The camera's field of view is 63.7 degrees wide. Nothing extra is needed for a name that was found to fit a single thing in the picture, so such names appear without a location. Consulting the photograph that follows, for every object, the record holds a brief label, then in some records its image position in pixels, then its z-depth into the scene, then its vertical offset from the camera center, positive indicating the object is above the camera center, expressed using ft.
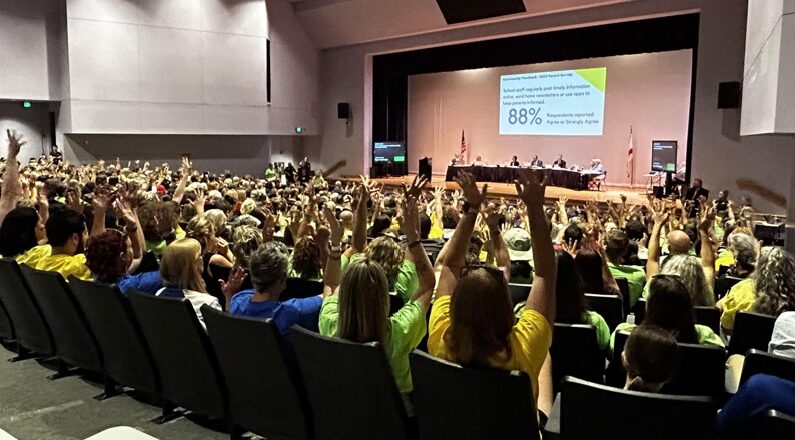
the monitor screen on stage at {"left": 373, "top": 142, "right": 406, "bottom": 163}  65.26 +0.76
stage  45.21 -2.39
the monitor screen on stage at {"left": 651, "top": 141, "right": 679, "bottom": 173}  47.88 +0.57
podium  55.48 -0.52
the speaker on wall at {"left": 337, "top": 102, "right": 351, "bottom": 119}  66.28 +5.04
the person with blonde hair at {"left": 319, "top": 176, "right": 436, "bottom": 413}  7.48 -1.98
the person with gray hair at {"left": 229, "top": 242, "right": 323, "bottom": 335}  9.33 -2.13
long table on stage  50.78 -1.20
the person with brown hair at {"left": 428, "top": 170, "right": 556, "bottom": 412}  6.57 -1.71
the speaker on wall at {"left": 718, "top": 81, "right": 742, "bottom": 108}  39.52 +4.28
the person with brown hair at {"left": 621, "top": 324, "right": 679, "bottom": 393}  6.86 -2.09
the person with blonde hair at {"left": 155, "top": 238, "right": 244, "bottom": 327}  10.51 -1.90
